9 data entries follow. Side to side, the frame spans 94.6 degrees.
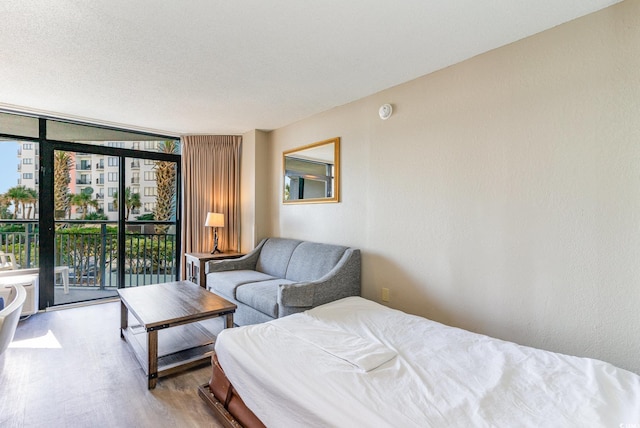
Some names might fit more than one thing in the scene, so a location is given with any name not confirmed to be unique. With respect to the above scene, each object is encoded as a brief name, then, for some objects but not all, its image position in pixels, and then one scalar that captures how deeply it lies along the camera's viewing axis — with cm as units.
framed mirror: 325
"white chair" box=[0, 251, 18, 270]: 340
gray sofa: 247
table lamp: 406
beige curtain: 430
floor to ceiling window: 350
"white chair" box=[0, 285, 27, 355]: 144
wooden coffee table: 205
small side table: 371
